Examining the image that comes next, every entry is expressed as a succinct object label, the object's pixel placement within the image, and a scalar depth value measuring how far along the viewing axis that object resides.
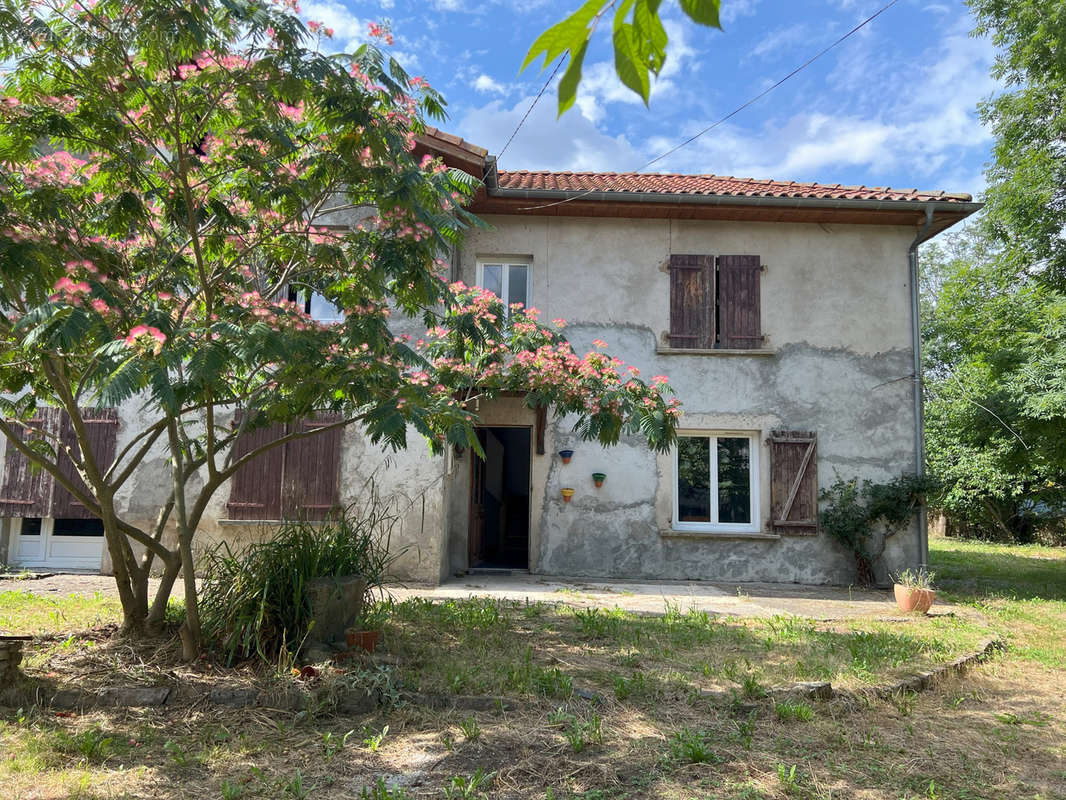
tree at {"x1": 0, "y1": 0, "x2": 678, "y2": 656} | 3.82
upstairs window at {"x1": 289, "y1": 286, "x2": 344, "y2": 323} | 9.22
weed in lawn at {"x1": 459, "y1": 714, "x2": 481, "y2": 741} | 3.71
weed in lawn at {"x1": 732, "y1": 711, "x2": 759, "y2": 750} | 3.75
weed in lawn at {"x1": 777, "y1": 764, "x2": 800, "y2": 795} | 3.21
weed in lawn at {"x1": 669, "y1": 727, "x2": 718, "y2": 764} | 3.51
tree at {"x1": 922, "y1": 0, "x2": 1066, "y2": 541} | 9.50
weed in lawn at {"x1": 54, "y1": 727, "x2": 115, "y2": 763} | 3.40
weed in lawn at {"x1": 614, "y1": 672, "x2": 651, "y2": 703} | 4.40
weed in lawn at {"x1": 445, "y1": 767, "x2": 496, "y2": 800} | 3.06
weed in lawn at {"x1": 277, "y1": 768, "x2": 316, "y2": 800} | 3.05
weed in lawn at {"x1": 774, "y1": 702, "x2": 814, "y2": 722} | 4.15
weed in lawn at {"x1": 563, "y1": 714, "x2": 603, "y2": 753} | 3.61
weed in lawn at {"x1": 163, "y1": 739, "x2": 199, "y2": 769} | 3.37
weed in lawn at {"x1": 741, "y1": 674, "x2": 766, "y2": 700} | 4.46
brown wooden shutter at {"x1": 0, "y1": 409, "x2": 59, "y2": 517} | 9.04
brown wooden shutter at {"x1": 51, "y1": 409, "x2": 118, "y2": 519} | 9.05
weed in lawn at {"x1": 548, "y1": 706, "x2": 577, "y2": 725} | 3.91
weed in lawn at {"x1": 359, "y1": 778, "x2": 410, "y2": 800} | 2.96
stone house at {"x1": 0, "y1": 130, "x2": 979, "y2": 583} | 9.66
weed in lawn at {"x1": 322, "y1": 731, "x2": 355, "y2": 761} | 3.52
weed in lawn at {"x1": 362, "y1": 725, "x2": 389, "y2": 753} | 3.60
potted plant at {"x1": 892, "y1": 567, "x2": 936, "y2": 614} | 7.46
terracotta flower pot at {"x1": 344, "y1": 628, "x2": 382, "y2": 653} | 4.87
